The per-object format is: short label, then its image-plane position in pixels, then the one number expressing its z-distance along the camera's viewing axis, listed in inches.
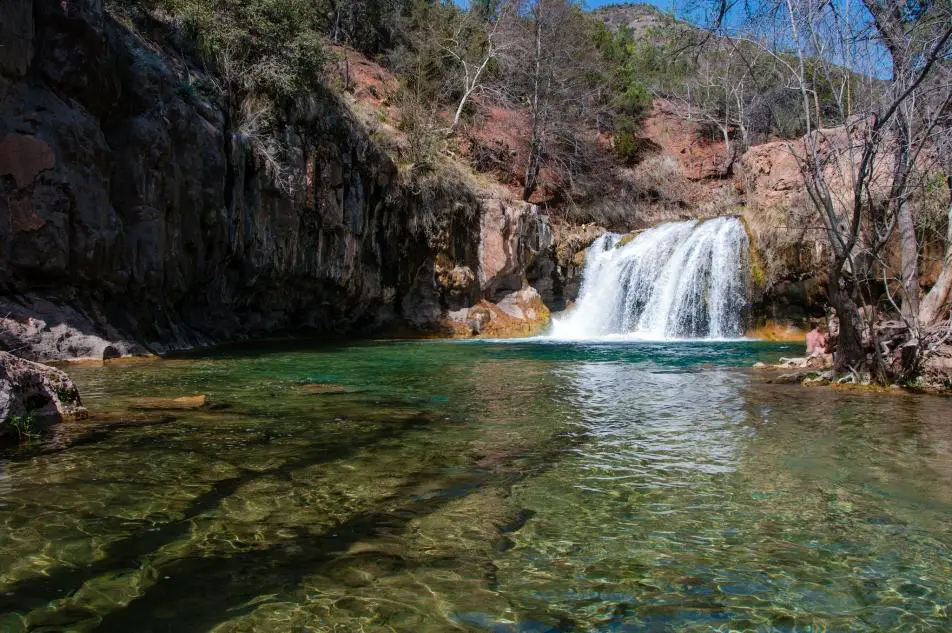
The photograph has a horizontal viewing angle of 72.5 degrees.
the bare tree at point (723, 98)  1213.1
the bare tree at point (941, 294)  353.7
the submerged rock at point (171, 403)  255.6
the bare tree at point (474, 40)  1077.1
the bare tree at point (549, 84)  1099.3
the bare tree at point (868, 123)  291.7
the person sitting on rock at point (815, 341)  460.4
